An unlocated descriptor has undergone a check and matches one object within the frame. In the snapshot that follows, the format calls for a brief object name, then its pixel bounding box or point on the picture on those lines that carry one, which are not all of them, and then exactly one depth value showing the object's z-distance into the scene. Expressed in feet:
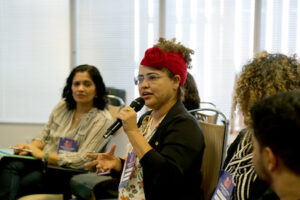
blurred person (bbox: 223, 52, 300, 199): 8.90
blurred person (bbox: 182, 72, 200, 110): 11.44
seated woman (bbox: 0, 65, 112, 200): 11.53
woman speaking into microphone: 9.36
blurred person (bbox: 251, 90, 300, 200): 7.19
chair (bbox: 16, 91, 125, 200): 11.38
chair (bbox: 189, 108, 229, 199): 9.78
